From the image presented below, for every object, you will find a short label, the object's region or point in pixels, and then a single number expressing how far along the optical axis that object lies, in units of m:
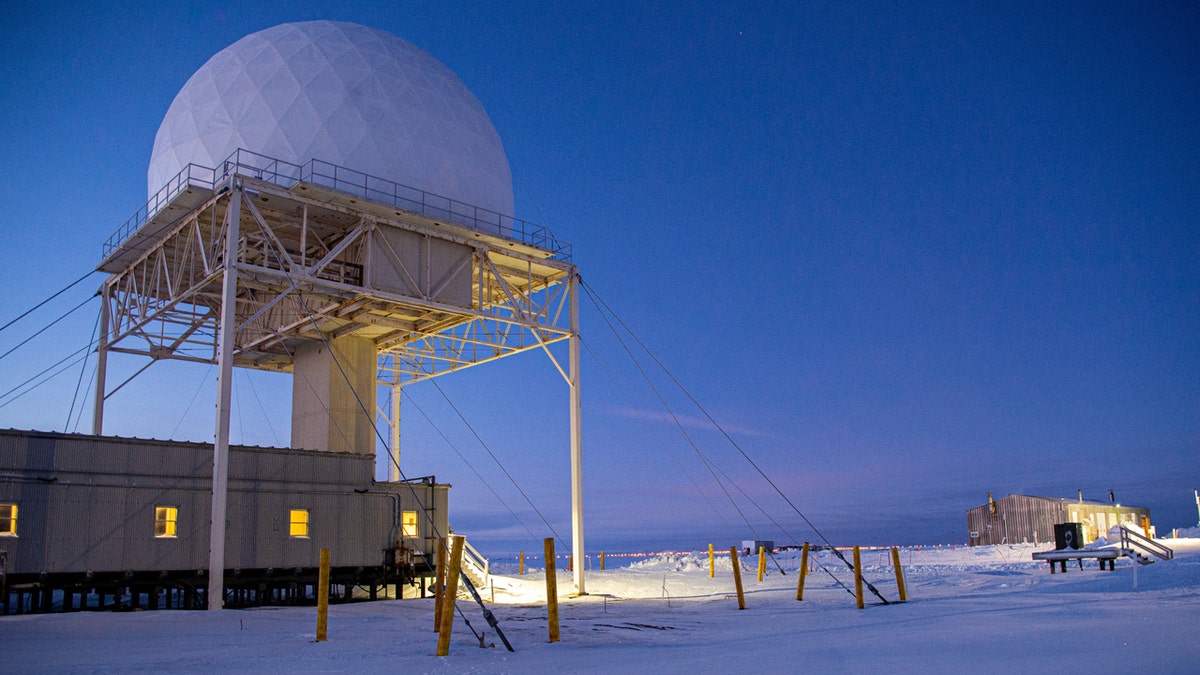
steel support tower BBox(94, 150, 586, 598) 29.28
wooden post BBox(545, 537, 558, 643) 16.98
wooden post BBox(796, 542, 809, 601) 27.02
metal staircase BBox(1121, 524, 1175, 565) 30.58
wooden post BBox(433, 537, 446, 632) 16.41
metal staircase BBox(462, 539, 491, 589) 36.03
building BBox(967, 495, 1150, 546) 56.81
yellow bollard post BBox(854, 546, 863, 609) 23.45
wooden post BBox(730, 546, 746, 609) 25.03
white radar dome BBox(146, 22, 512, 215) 31.86
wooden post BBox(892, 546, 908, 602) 24.78
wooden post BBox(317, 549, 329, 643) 17.08
